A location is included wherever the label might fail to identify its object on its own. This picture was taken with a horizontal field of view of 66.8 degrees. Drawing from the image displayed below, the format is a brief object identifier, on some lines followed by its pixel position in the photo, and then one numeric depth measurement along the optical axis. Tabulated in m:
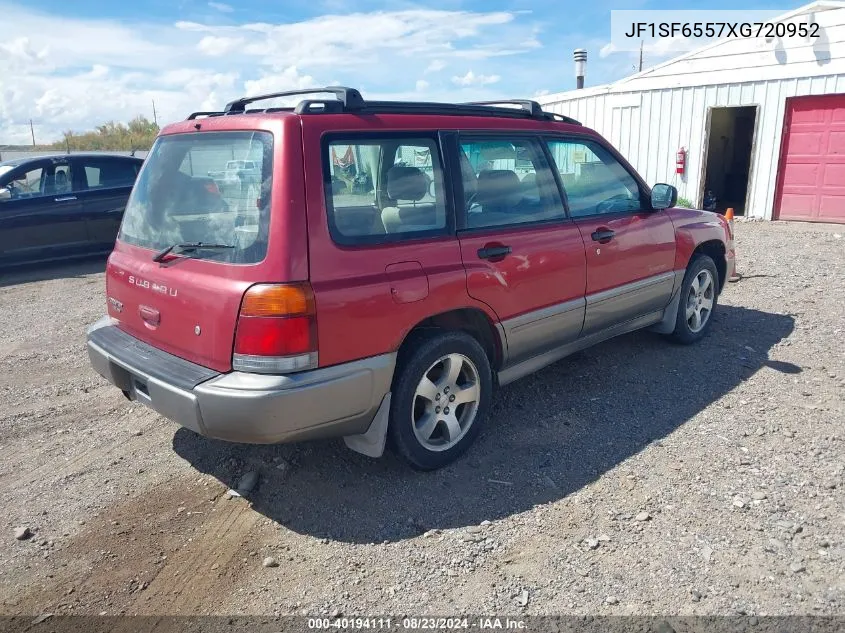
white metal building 11.62
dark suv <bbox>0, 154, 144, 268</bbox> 8.77
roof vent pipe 17.97
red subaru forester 2.83
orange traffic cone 7.77
